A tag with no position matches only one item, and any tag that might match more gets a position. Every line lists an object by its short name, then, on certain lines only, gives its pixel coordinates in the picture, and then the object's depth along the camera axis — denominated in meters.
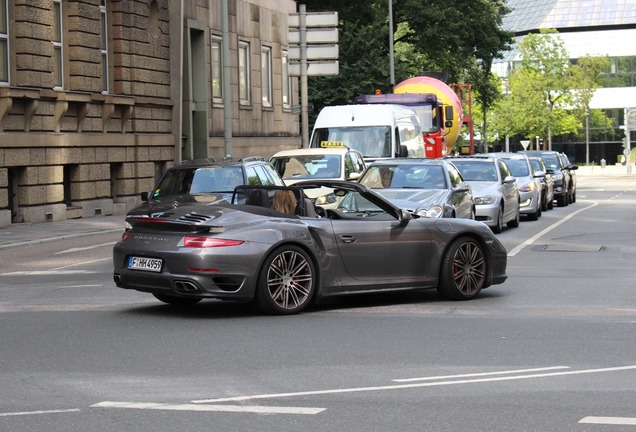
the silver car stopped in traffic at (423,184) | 20.16
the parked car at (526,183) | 30.10
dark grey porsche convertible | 11.51
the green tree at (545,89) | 96.69
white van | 29.97
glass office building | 119.69
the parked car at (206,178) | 18.44
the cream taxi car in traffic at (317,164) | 24.27
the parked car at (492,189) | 25.27
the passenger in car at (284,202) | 12.55
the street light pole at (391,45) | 52.92
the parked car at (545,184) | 34.09
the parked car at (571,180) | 39.22
